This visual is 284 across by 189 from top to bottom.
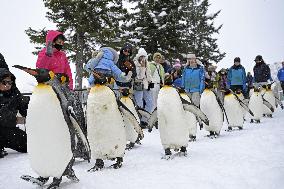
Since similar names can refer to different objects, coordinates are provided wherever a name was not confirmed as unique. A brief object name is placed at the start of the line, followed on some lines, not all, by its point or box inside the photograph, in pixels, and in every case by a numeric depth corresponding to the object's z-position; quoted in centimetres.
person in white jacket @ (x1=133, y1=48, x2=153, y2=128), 899
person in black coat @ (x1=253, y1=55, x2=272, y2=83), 1338
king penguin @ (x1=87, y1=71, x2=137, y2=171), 470
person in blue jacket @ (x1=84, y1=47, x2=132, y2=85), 617
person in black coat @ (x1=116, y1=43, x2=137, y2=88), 729
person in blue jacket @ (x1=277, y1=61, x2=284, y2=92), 1516
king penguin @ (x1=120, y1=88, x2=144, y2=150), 657
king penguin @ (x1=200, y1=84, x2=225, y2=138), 775
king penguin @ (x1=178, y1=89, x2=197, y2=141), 753
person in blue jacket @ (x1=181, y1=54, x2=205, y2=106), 876
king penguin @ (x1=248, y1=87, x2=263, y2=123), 1087
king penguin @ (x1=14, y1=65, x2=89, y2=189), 363
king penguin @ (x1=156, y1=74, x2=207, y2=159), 558
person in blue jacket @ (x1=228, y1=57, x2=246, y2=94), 1138
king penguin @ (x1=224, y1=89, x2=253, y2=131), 894
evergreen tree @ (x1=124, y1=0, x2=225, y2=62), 1922
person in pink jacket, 488
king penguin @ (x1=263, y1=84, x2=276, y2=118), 1270
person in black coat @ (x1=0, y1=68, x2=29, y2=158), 625
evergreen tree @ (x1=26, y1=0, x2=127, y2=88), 1811
